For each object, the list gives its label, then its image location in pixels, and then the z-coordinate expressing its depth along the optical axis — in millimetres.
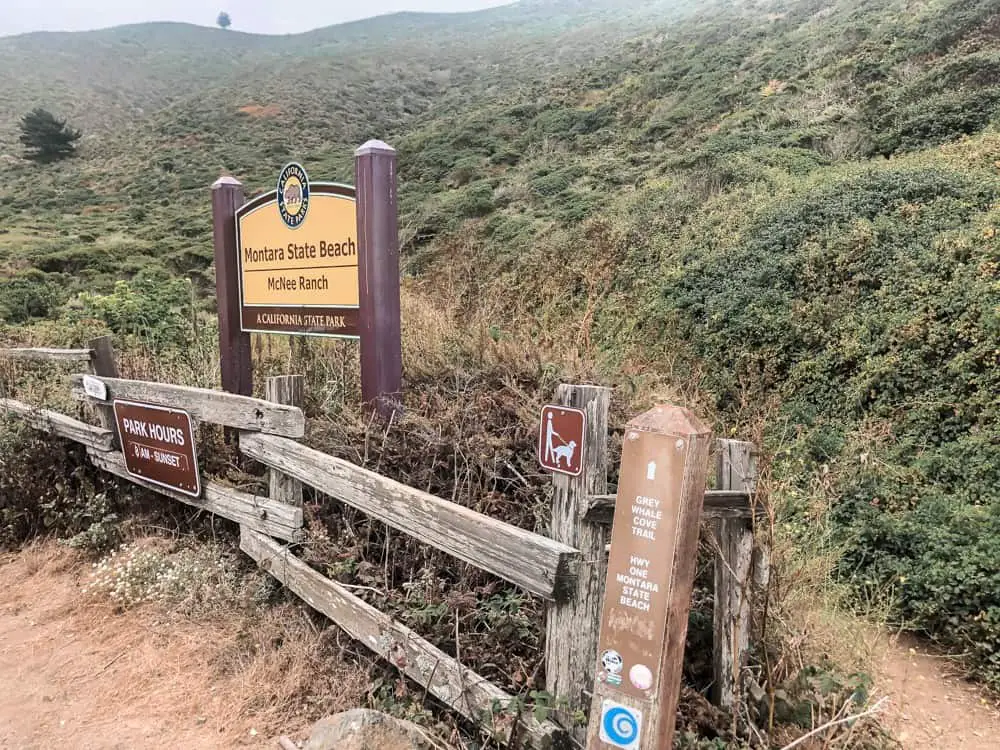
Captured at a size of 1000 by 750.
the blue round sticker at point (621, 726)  1815
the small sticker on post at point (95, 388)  4793
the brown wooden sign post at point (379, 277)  3951
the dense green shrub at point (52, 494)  4766
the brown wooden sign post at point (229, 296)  5055
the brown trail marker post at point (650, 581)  1787
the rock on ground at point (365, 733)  2408
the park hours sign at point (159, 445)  4188
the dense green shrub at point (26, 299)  13086
